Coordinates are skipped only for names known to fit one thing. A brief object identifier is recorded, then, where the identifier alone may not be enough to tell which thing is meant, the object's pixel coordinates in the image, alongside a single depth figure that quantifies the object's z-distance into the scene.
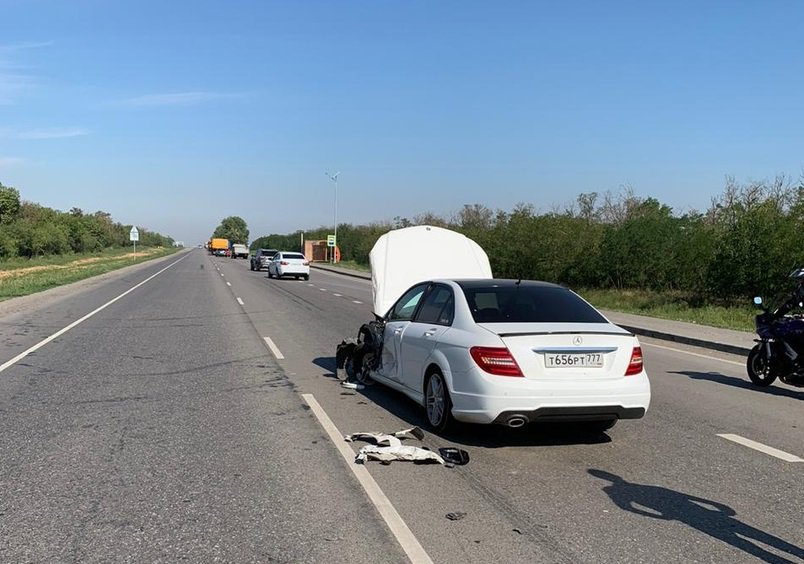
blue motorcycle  9.40
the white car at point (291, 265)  41.81
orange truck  123.25
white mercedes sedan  6.01
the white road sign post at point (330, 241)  69.19
